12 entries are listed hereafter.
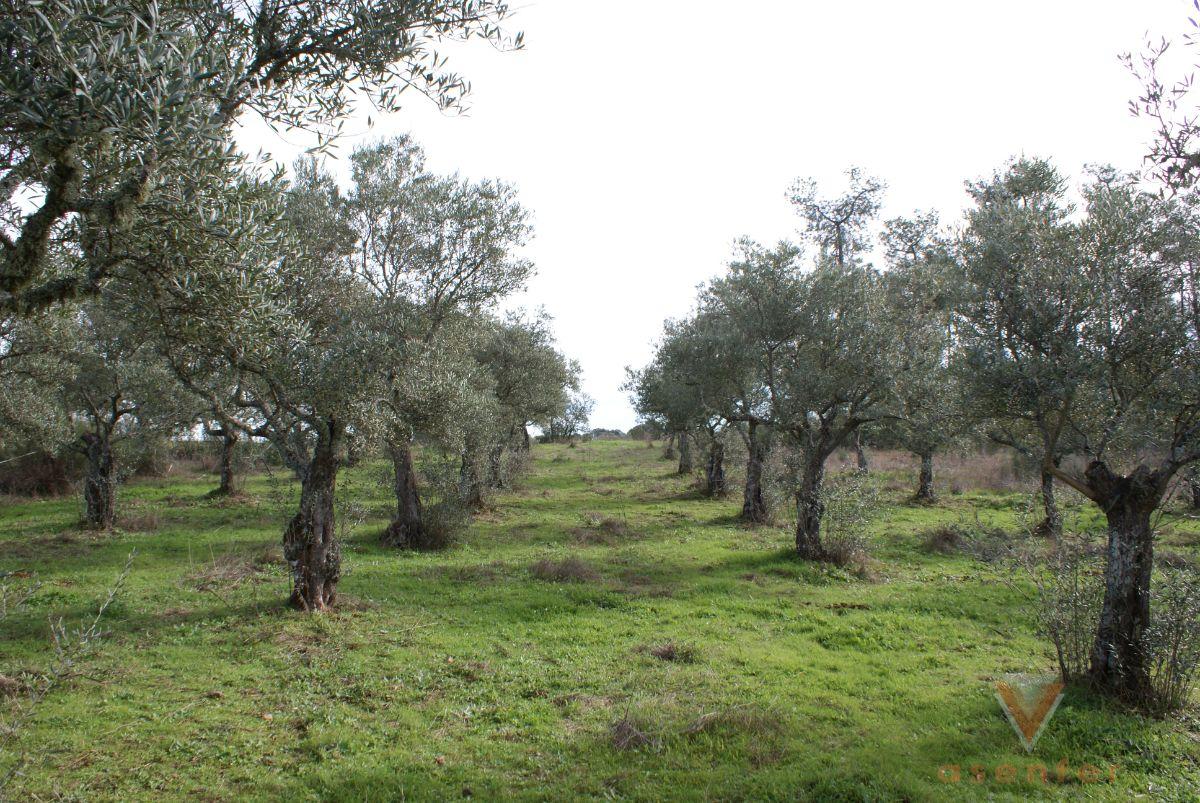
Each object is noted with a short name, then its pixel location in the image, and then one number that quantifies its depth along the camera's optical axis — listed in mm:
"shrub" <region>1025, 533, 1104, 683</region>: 9391
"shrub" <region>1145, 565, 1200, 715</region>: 8508
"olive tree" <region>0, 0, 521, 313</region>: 4152
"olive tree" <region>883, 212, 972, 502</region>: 15758
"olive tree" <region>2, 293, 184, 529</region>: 19339
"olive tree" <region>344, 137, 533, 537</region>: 17891
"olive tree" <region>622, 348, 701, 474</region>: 29453
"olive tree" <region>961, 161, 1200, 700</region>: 9047
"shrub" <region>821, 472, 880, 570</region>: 18406
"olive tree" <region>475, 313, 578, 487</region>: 31781
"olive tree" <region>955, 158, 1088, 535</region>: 9867
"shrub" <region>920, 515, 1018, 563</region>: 20383
